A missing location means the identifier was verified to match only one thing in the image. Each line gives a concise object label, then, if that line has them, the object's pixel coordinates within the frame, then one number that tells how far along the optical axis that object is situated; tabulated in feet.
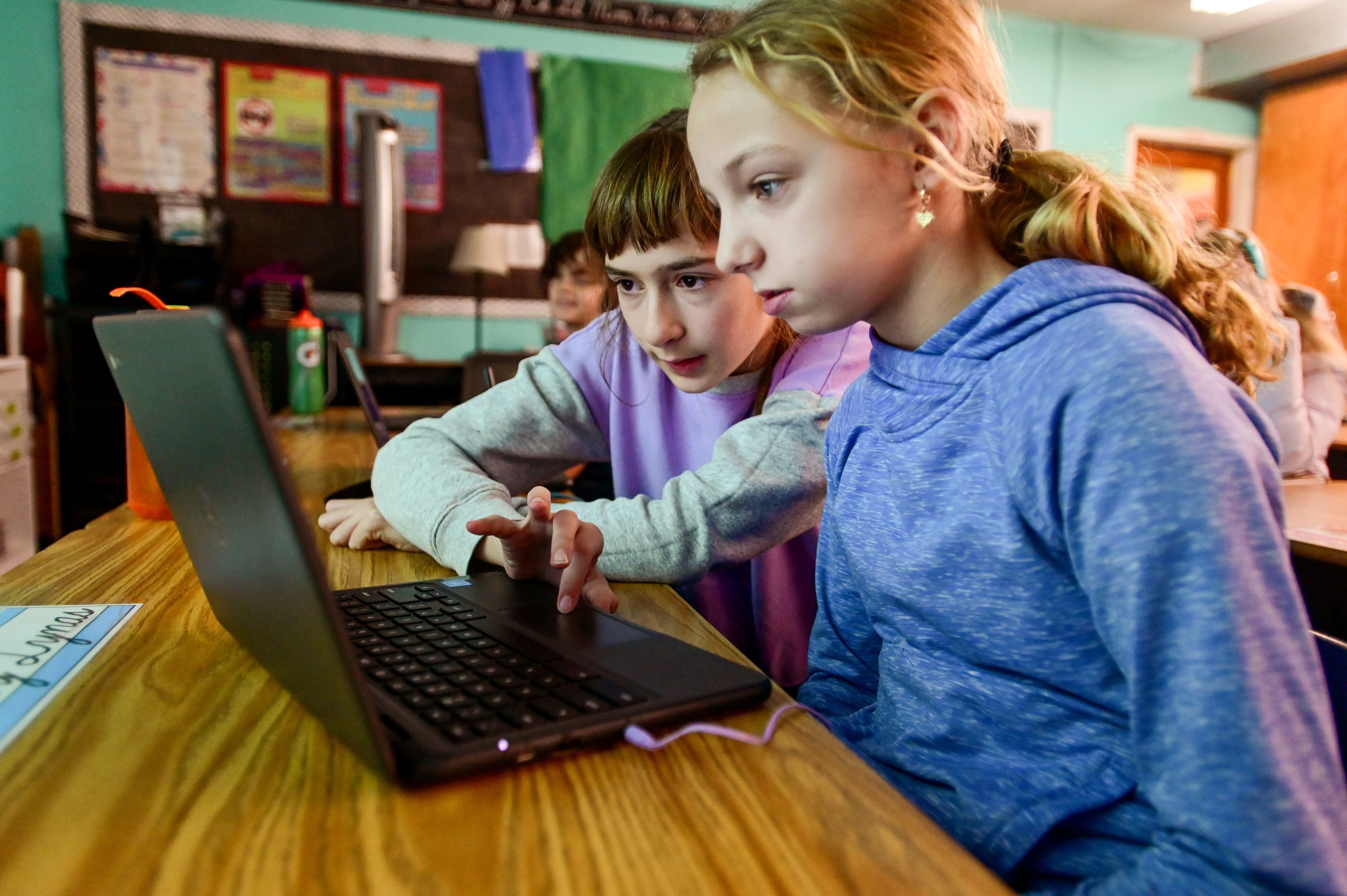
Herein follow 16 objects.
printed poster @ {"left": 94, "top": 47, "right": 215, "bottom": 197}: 11.67
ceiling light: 13.62
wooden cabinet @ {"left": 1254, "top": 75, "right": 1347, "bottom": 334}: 14.74
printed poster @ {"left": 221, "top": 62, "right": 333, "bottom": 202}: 12.09
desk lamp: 11.94
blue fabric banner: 12.89
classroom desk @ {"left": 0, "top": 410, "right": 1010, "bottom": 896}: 1.12
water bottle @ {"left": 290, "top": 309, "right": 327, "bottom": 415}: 7.45
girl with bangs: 2.64
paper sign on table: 1.61
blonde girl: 1.40
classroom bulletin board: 11.96
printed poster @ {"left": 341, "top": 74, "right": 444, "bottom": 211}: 12.47
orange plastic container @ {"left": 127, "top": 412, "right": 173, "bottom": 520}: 3.30
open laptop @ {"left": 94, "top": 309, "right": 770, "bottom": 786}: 1.19
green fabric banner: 13.19
